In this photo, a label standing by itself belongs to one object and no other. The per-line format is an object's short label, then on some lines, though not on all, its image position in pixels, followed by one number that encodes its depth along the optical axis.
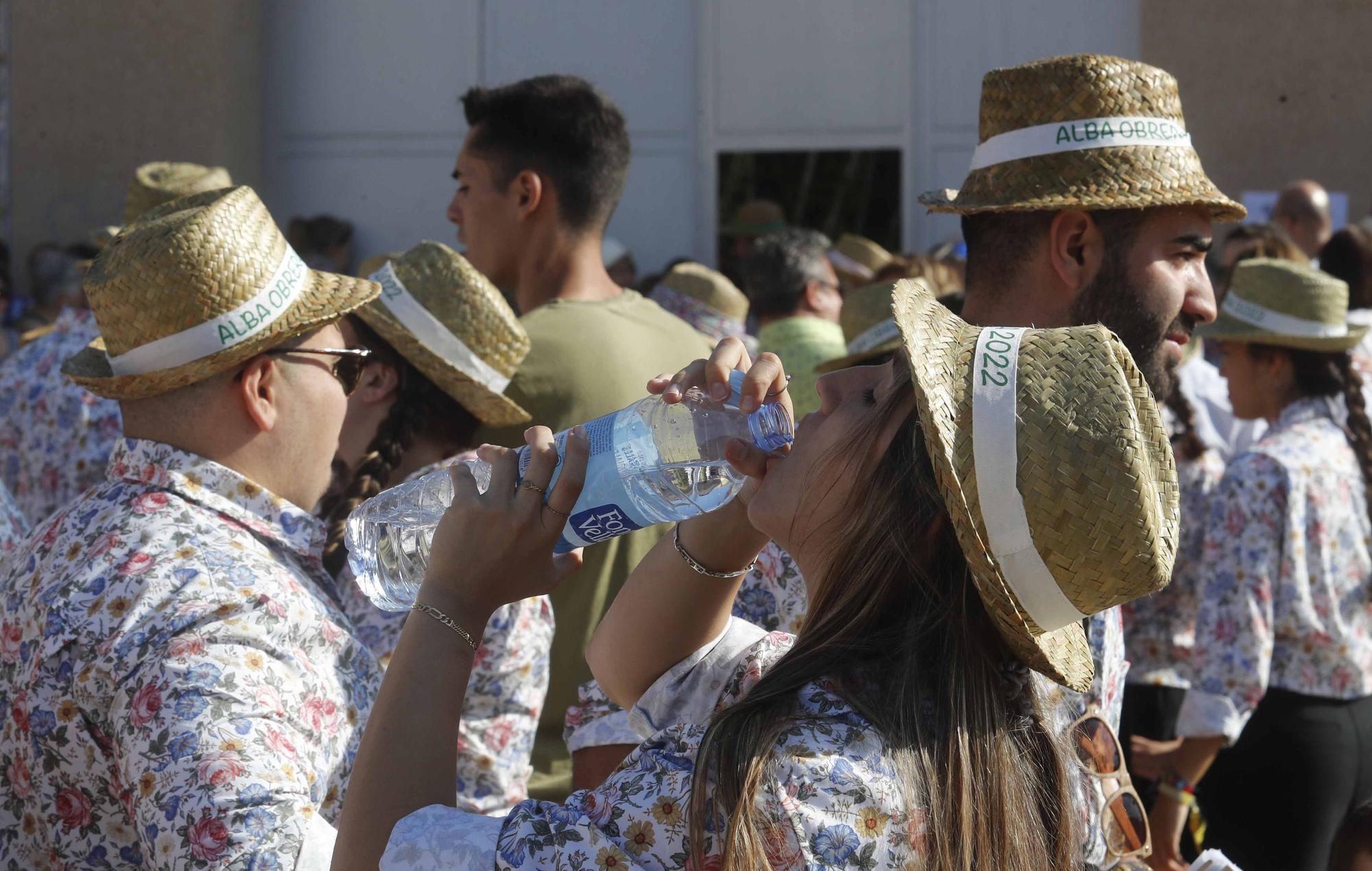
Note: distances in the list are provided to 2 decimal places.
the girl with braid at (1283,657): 4.00
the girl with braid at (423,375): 3.17
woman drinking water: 1.46
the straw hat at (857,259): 9.48
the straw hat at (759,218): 11.03
